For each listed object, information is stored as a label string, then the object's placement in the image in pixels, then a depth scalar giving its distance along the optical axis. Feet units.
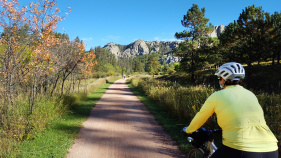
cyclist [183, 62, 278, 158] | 5.60
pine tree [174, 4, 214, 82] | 66.28
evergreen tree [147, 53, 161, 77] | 178.58
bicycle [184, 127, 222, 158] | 7.35
